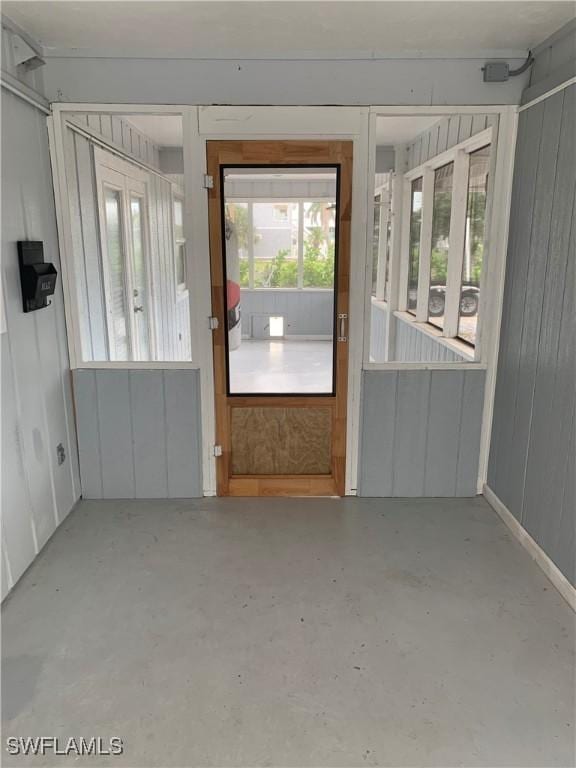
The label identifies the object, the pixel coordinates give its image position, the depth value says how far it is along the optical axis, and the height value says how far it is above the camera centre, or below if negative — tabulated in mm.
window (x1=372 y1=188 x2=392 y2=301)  5406 +120
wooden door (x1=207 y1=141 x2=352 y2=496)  2961 -330
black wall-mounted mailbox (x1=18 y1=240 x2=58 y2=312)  2479 -107
